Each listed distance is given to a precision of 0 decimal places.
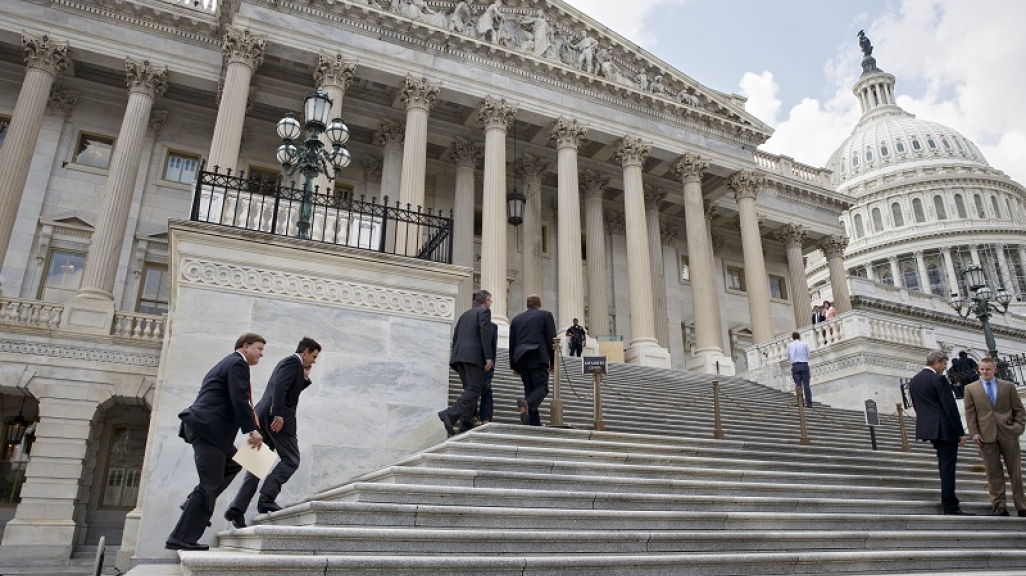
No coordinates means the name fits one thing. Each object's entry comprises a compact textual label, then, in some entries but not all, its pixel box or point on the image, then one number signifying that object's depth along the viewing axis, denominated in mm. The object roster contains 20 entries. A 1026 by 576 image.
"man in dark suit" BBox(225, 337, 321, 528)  6777
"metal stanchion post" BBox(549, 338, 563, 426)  10281
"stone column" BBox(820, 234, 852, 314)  32531
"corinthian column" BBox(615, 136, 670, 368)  23703
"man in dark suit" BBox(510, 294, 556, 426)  9820
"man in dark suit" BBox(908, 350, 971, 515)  8461
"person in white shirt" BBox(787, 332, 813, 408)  17172
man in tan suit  8406
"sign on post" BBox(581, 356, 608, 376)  11320
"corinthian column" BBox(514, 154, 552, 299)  26969
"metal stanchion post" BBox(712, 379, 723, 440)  11547
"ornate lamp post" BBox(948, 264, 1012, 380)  19734
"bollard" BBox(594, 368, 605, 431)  10427
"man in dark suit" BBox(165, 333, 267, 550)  5891
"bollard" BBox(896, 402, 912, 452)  12419
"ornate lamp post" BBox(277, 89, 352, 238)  11625
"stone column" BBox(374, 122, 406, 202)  24672
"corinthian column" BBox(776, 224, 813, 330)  32219
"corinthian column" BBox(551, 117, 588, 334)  23359
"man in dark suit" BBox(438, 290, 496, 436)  9219
